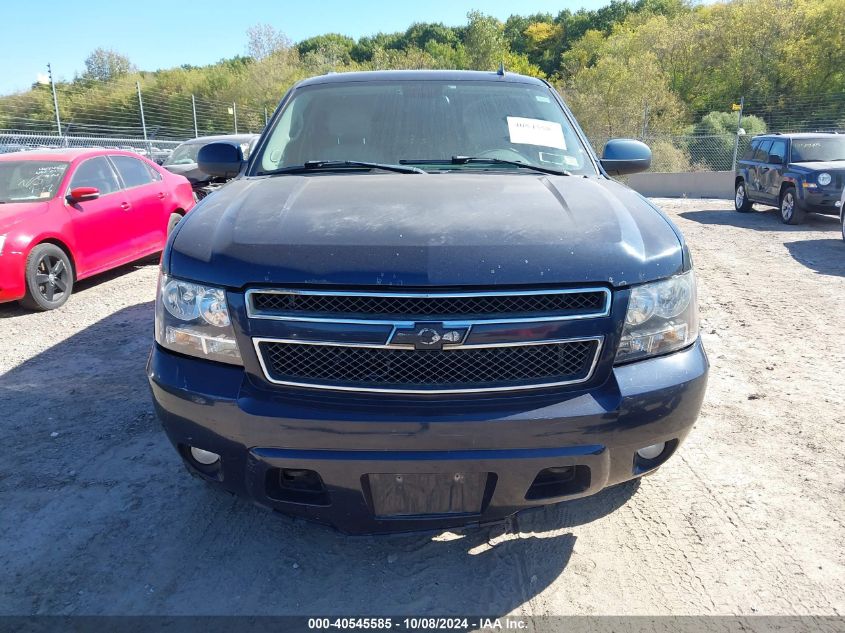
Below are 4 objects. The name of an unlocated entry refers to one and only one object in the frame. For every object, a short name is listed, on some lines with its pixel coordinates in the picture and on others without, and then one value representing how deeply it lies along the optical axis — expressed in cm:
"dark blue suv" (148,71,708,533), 196
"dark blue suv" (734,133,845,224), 1146
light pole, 1685
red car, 608
